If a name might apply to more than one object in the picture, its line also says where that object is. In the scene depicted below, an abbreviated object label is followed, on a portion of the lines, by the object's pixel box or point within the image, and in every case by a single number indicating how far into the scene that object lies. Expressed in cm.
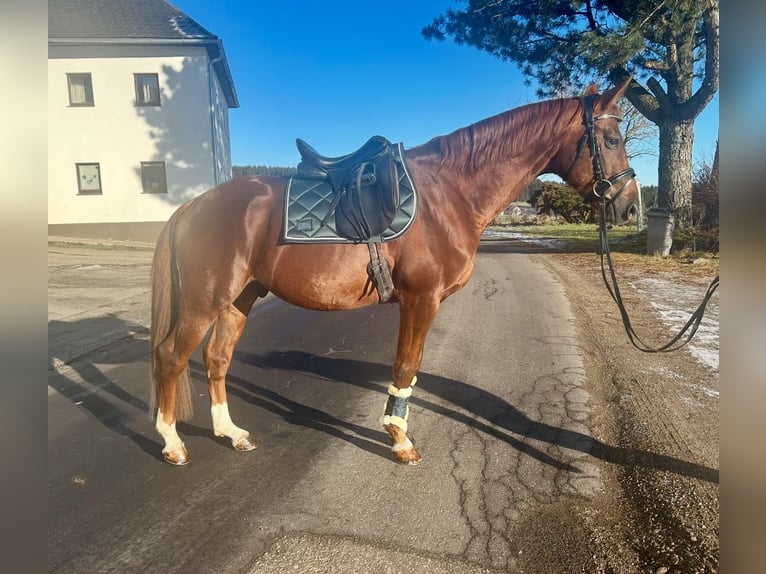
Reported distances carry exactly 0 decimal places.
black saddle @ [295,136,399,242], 277
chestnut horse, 289
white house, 1722
